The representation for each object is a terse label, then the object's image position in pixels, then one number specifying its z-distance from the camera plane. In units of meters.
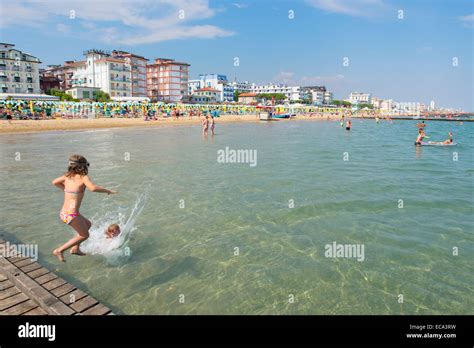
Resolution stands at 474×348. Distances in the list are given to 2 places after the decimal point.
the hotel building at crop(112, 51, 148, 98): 98.44
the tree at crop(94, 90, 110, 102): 77.71
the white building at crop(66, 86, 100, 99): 82.58
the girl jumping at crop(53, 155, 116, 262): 5.49
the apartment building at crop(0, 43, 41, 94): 74.69
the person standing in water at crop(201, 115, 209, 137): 34.88
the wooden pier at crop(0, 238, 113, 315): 4.38
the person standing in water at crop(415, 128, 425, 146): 28.34
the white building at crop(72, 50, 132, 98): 90.62
